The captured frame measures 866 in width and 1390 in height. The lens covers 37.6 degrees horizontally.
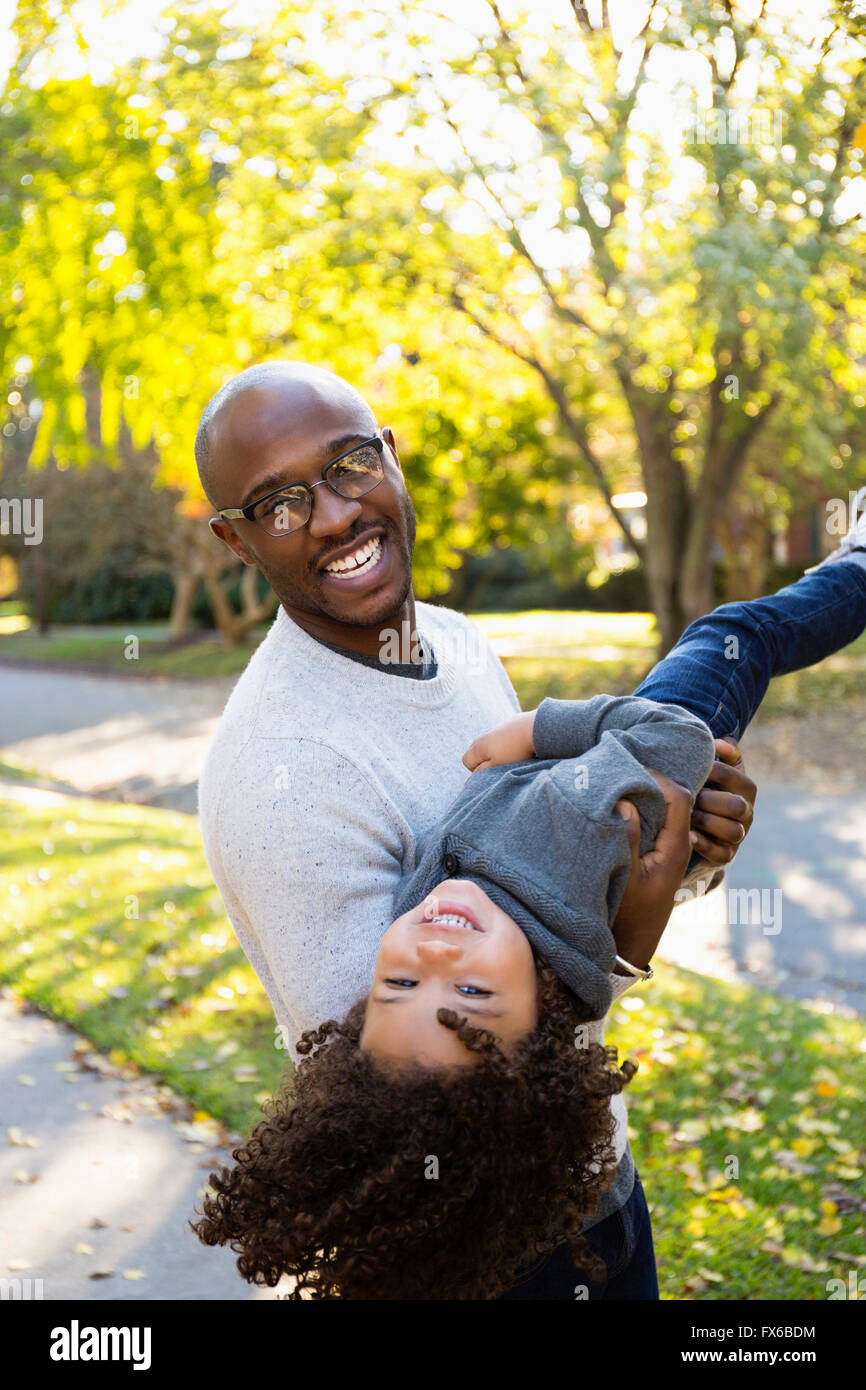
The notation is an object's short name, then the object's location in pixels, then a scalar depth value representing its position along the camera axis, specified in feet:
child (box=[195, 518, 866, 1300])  5.68
